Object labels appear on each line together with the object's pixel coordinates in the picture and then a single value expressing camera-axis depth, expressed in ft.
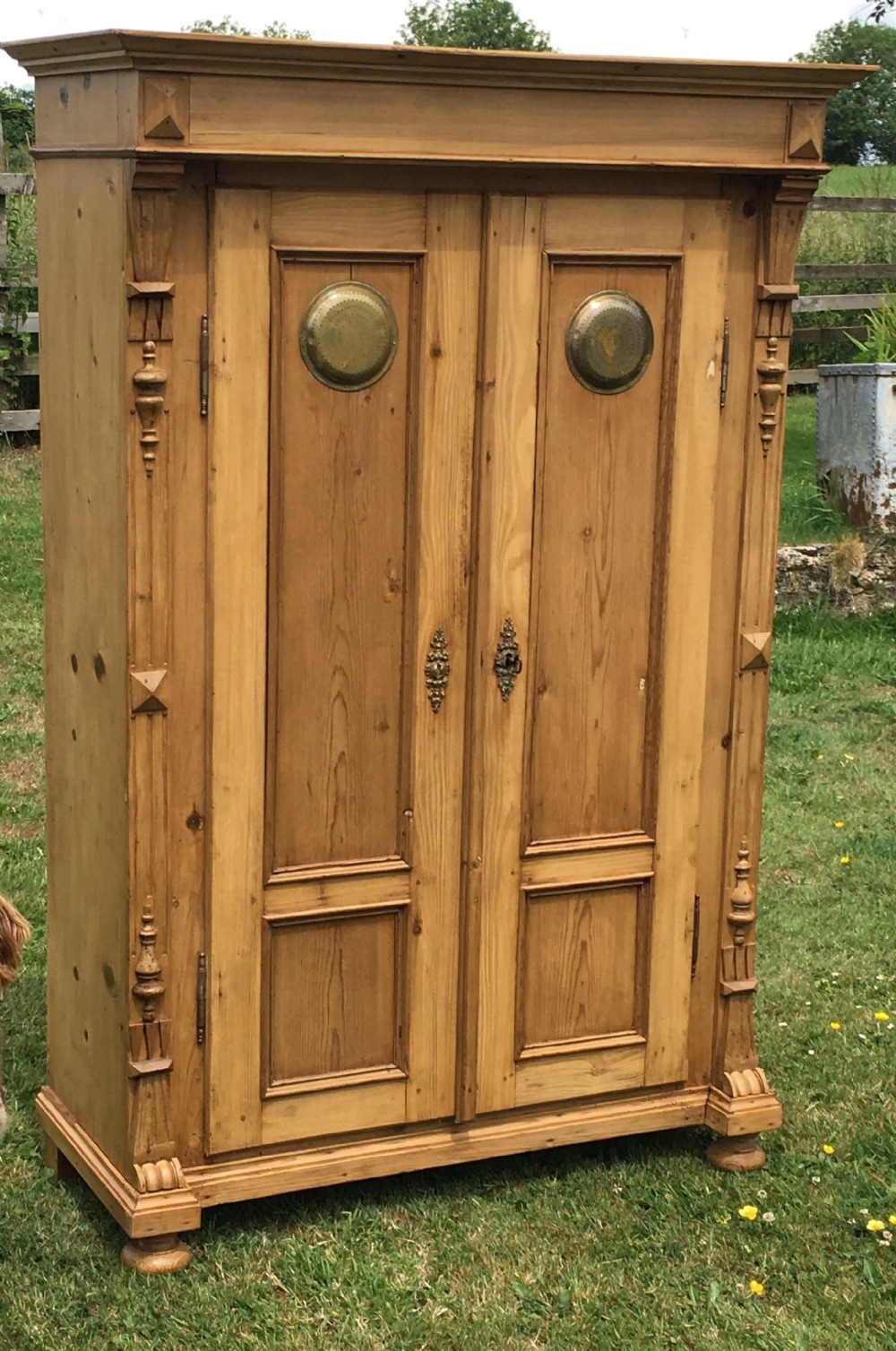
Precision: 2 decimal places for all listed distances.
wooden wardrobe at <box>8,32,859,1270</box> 11.84
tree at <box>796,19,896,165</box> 94.73
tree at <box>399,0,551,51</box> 119.96
